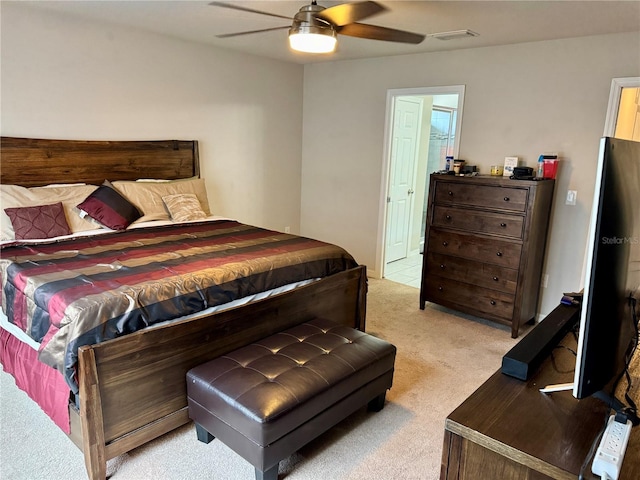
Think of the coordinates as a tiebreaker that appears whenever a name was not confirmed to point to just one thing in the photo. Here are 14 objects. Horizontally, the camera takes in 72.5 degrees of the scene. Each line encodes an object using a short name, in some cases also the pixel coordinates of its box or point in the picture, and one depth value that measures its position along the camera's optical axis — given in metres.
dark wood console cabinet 0.95
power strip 0.86
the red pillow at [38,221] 2.87
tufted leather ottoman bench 1.86
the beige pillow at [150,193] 3.58
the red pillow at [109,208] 3.23
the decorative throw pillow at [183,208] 3.66
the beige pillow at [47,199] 2.90
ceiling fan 2.30
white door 5.03
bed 1.88
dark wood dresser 3.45
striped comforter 1.90
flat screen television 0.91
